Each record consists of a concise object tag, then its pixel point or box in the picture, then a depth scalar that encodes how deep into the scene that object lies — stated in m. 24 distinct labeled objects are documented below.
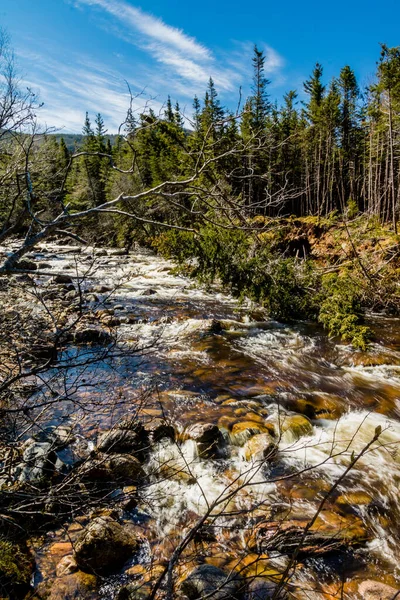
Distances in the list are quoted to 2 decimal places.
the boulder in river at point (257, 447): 5.41
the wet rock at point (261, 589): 3.39
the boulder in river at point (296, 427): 6.01
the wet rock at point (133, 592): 3.27
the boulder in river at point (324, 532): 3.93
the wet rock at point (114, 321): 10.78
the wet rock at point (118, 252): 28.78
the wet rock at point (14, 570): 3.29
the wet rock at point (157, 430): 5.82
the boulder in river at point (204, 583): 3.26
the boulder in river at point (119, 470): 4.80
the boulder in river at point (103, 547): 3.73
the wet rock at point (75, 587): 3.48
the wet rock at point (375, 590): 3.44
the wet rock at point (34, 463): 4.34
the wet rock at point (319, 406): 6.86
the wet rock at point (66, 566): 3.70
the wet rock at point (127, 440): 5.36
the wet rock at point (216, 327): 11.23
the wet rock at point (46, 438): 5.12
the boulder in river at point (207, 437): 5.61
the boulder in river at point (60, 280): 15.66
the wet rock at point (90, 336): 8.68
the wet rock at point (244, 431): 5.81
